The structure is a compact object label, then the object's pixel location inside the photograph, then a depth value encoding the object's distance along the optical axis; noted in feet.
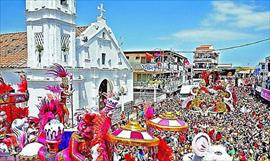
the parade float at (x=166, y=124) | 29.46
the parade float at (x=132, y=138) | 22.03
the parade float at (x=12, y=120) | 28.97
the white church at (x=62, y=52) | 52.65
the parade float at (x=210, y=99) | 54.06
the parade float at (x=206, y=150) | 17.87
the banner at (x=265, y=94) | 86.96
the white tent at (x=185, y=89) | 88.91
